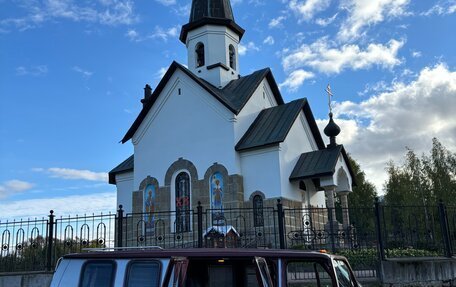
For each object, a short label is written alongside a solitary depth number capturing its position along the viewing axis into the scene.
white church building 19.91
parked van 5.05
